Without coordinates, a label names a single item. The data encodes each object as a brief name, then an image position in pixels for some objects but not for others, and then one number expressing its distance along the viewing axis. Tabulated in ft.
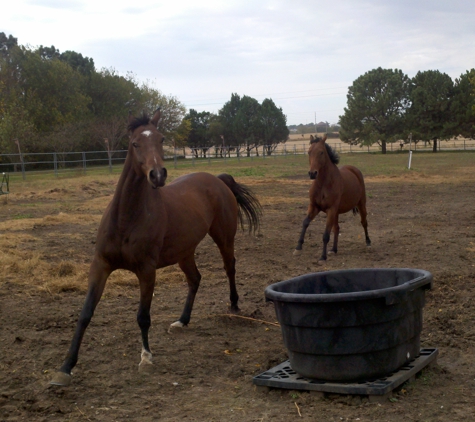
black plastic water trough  12.42
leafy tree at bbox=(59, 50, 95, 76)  202.16
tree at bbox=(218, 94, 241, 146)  237.86
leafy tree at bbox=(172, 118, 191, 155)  203.92
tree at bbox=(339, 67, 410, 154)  219.00
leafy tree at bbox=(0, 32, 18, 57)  241.55
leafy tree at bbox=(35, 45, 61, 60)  233.35
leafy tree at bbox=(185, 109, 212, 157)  226.58
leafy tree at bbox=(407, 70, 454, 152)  212.64
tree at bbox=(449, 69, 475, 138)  208.54
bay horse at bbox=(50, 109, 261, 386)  14.34
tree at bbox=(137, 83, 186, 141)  188.07
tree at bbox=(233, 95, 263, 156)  239.71
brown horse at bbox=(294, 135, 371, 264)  31.04
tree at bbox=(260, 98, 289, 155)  244.83
